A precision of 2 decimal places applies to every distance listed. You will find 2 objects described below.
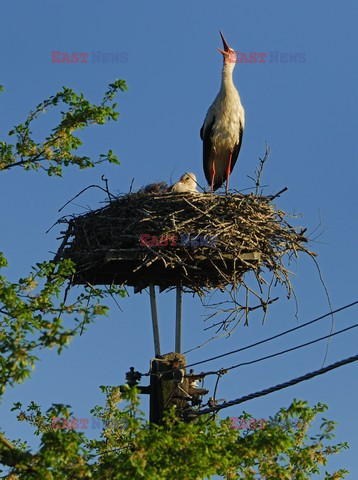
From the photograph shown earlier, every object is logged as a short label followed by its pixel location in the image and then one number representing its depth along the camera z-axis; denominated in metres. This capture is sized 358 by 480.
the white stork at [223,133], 26.89
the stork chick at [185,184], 22.78
